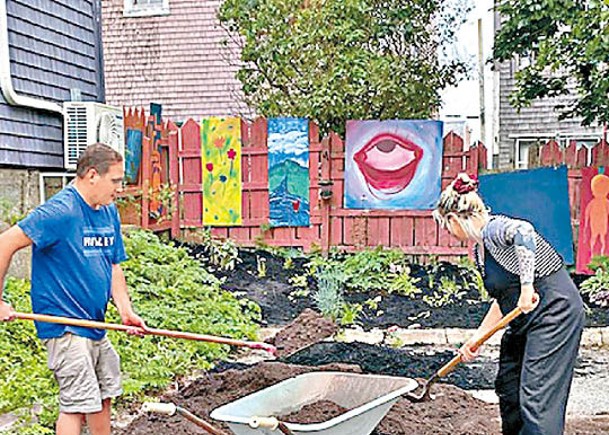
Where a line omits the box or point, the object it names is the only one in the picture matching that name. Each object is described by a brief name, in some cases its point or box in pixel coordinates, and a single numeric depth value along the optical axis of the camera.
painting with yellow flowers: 9.96
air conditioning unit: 8.42
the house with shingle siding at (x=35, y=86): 7.66
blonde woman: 3.48
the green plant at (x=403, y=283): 8.41
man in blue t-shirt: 3.49
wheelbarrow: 3.00
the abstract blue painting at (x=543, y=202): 9.12
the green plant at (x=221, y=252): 9.09
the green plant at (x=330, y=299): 7.34
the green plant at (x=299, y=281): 8.55
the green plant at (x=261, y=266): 8.84
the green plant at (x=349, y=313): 7.24
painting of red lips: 9.83
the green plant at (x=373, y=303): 7.87
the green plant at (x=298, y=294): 8.13
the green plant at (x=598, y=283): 8.02
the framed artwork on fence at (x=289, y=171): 9.89
